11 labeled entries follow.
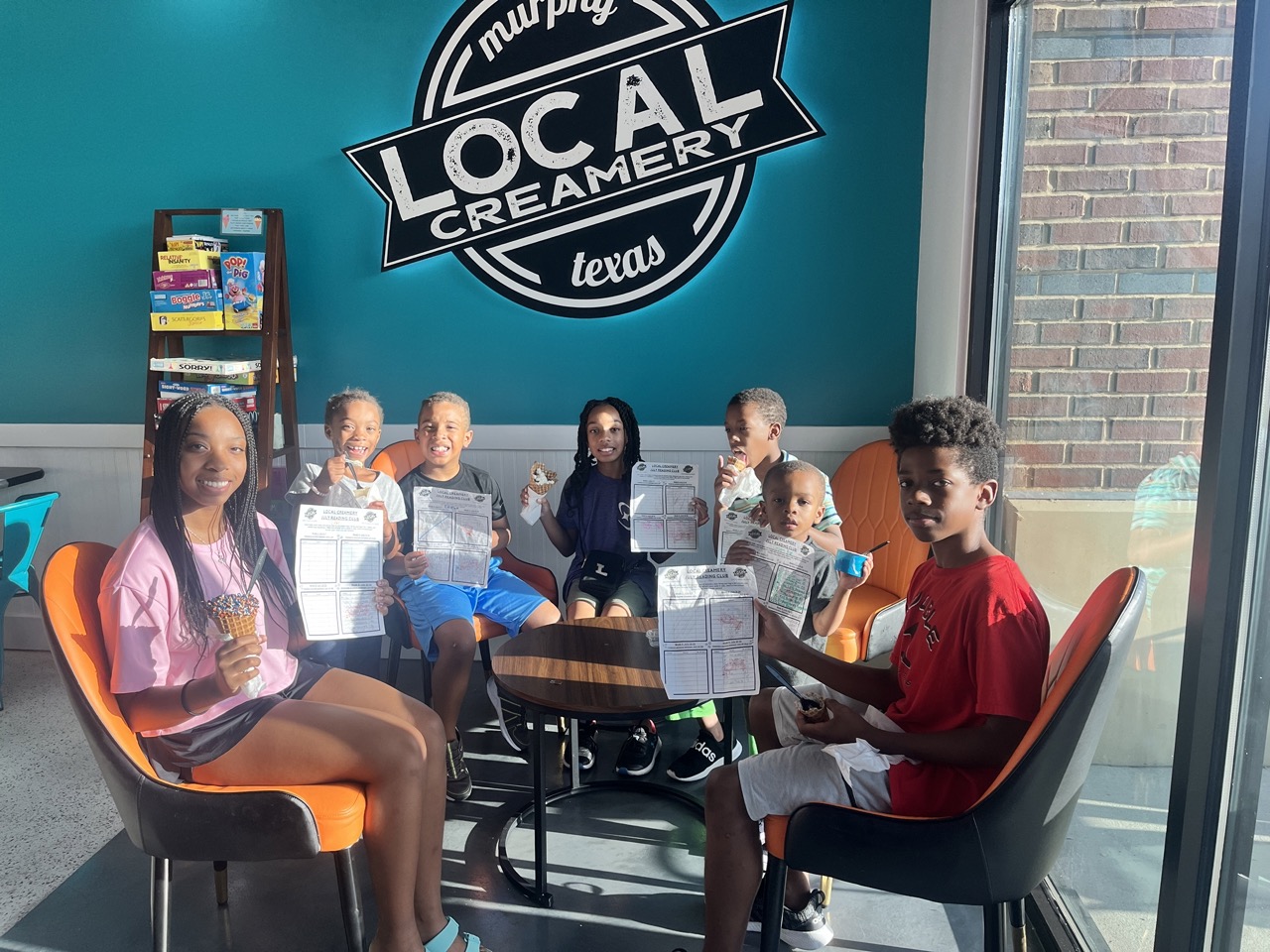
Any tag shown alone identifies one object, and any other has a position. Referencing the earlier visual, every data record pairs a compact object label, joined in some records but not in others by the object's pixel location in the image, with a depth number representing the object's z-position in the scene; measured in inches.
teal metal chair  131.3
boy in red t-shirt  61.9
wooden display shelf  140.9
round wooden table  82.8
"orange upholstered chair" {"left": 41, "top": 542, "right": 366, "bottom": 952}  68.1
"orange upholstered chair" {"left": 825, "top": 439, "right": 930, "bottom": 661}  127.0
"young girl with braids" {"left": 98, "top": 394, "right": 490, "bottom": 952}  70.9
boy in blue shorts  109.4
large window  65.7
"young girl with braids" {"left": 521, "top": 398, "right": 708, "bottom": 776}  118.5
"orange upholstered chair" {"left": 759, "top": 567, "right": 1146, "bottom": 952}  56.6
